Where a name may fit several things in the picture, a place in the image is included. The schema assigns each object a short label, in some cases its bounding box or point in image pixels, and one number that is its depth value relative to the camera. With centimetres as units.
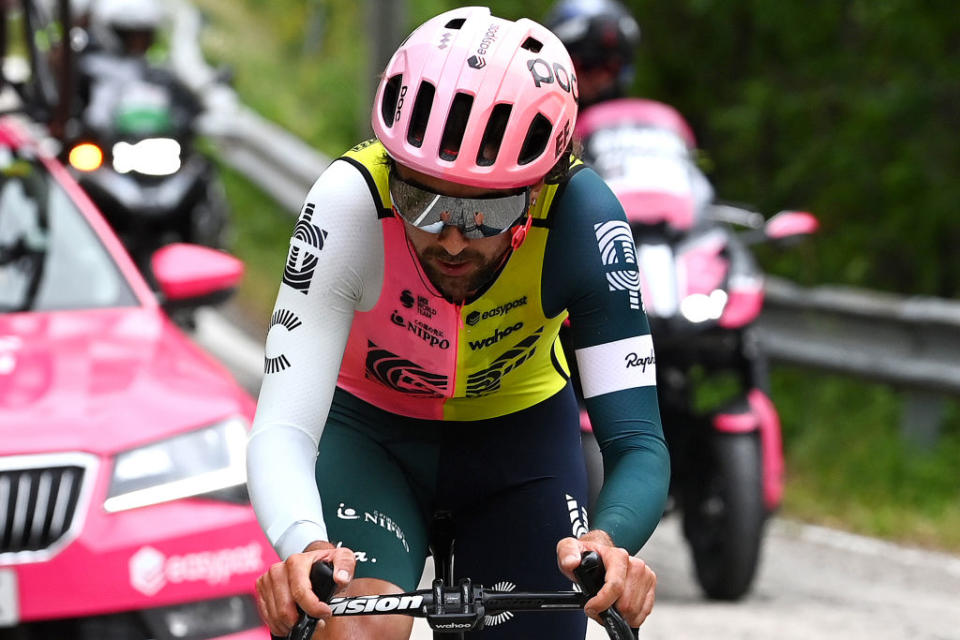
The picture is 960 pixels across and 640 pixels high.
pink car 969
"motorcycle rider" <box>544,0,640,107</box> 1441
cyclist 679
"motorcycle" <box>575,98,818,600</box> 1375
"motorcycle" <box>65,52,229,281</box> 2012
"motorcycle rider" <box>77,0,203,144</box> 2084
